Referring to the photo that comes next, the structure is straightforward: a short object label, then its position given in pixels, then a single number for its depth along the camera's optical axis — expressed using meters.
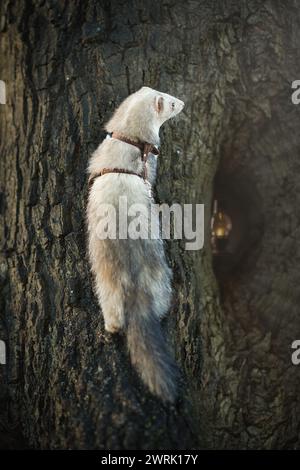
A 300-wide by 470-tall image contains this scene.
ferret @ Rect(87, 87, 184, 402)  1.80
